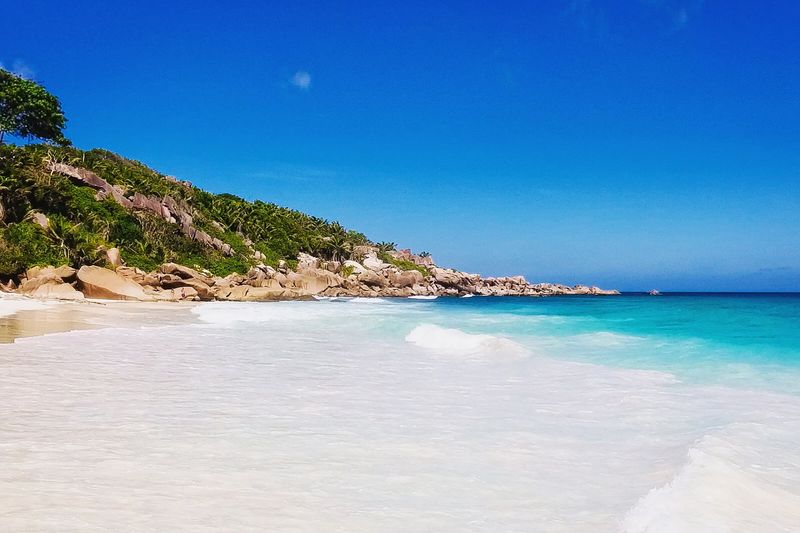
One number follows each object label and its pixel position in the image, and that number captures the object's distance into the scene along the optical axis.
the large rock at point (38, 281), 26.47
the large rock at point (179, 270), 37.19
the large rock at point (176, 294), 32.71
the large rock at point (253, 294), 39.16
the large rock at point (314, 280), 53.16
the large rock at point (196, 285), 35.78
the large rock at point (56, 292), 25.86
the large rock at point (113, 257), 34.81
